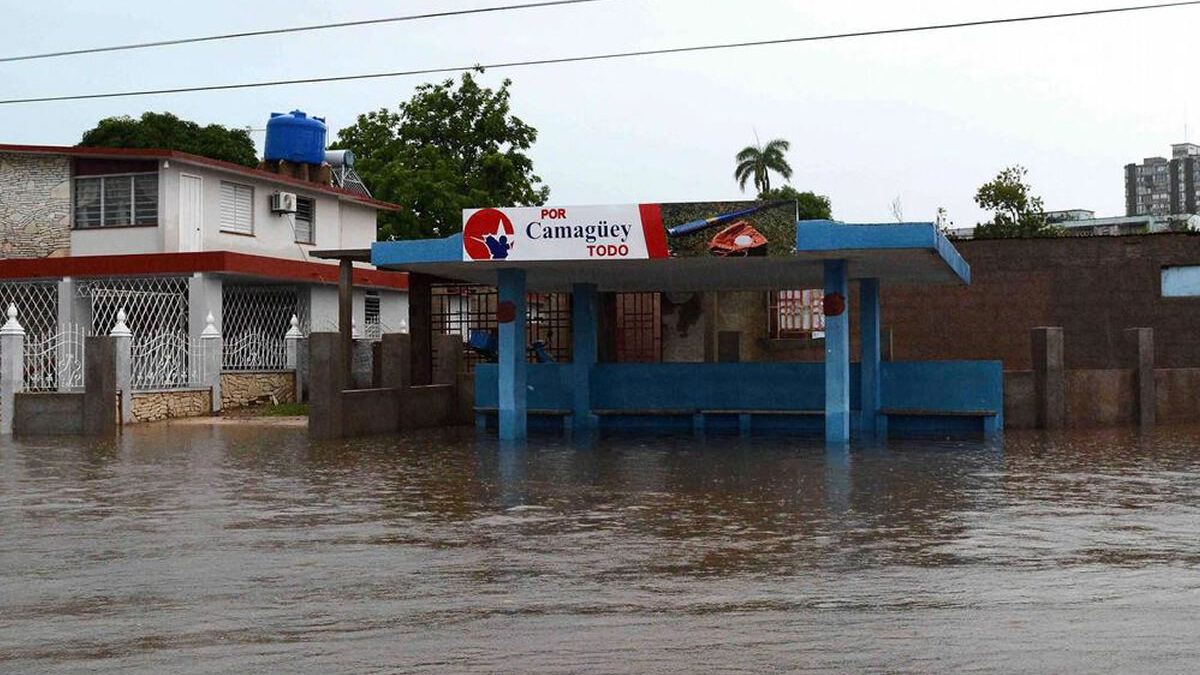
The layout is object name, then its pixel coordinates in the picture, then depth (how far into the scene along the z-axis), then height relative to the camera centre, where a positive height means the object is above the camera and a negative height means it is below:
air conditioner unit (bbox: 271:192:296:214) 35.22 +4.38
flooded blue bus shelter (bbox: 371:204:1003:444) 20.86 +0.55
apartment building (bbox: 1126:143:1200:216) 150.25 +21.56
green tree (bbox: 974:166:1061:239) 62.31 +7.27
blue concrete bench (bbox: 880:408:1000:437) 23.47 -0.85
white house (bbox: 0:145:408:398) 30.81 +2.71
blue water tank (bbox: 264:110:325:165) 39.16 +6.66
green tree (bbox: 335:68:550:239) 51.91 +8.37
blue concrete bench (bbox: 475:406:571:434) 25.48 -0.76
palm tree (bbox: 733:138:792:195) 88.00 +13.08
